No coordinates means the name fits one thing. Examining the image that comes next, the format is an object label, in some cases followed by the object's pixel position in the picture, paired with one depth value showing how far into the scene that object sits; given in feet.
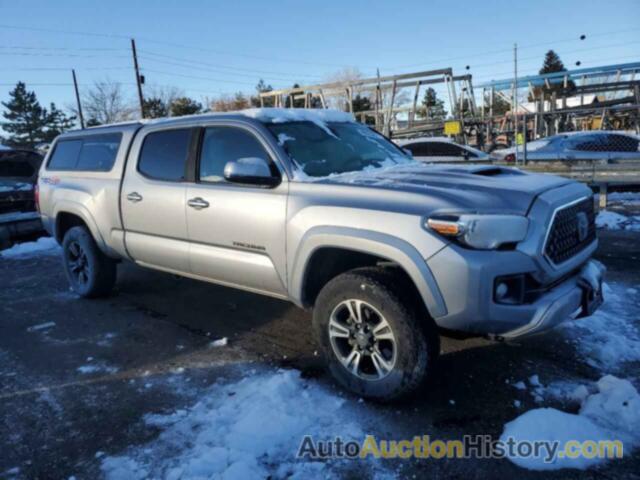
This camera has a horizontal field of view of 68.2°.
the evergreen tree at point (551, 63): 181.16
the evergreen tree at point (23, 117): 163.53
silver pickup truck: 8.42
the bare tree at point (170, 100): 168.60
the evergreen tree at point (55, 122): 167.94
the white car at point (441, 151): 42.12
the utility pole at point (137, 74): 99.06
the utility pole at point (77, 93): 132.45
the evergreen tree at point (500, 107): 132.98
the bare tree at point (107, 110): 166.09
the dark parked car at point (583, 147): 39.68
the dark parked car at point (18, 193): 25.39
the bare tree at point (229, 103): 110.51
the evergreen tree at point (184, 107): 124.67
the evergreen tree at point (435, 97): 146.16
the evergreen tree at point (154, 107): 141.34
